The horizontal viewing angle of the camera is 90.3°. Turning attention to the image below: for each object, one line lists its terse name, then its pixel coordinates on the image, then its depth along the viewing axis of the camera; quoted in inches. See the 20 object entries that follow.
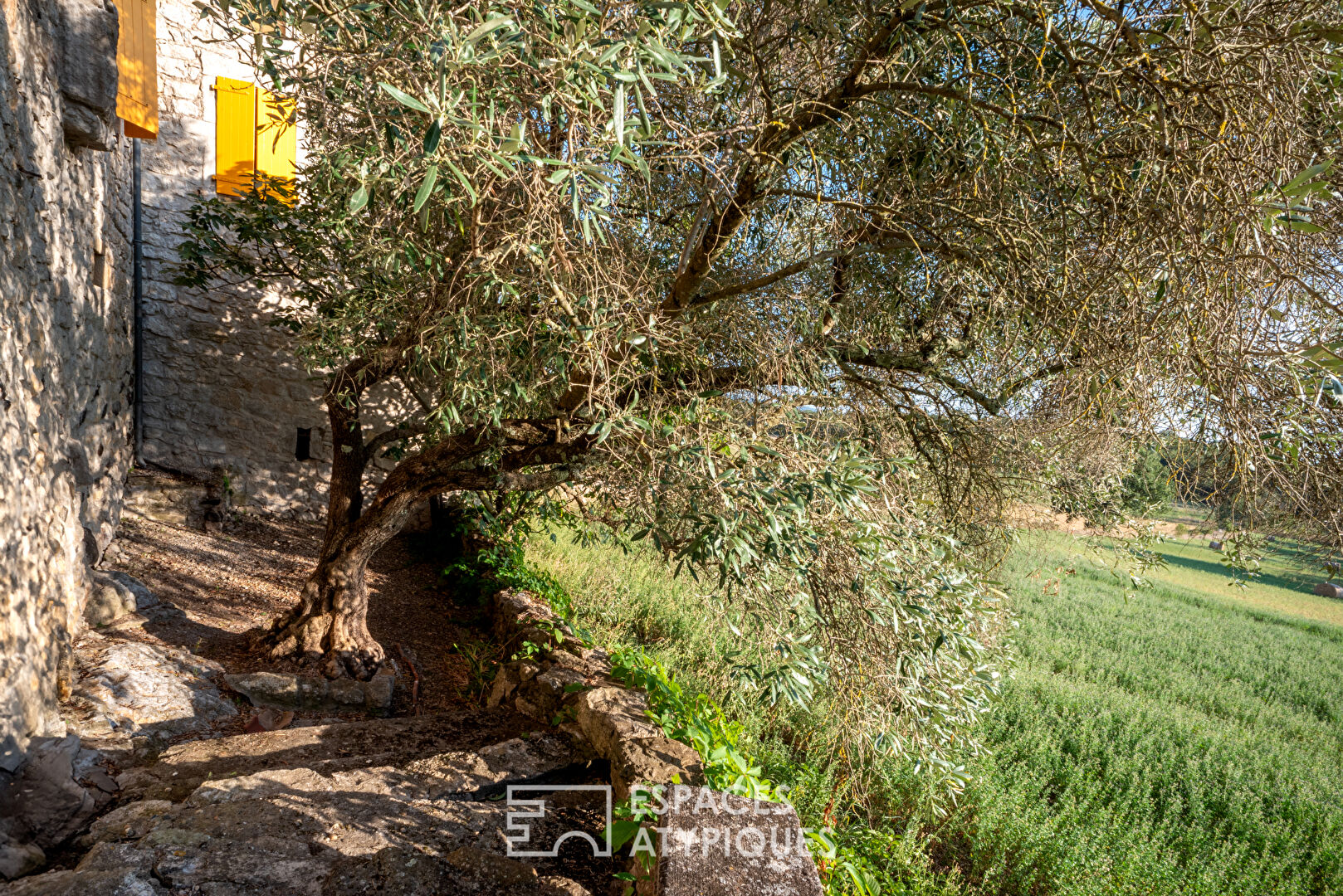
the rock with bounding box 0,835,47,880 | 96.8
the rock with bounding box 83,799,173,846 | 104.2
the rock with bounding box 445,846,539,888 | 102.9
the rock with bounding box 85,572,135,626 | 183.3
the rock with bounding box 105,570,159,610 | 203.2
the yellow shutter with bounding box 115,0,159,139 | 221.6
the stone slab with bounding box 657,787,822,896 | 75.5
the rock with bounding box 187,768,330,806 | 114.9
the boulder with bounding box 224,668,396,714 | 178.4
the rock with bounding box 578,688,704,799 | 116.9
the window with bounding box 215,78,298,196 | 290.0
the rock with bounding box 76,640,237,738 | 149.0
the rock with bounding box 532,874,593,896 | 103.8
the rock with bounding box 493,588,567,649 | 199.5
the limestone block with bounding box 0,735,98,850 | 106.3
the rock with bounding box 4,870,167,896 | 85.5
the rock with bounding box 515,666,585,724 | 160.2
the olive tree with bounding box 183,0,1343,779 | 87.1
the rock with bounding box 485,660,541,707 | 181.3
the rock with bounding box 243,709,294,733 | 169.9
